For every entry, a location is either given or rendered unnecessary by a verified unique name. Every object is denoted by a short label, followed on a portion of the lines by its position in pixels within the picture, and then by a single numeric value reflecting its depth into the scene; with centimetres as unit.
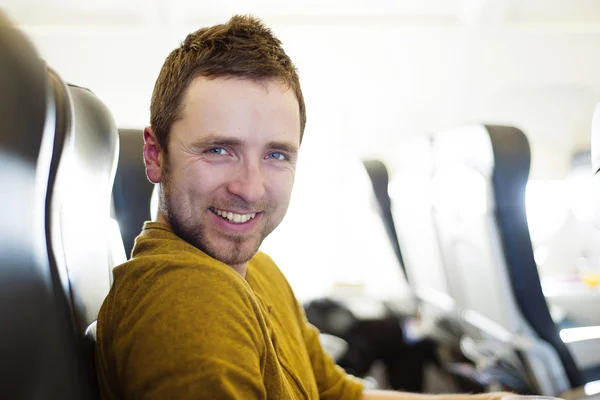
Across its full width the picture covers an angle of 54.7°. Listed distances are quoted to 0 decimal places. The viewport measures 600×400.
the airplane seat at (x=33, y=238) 51
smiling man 60
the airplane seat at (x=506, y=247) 160
